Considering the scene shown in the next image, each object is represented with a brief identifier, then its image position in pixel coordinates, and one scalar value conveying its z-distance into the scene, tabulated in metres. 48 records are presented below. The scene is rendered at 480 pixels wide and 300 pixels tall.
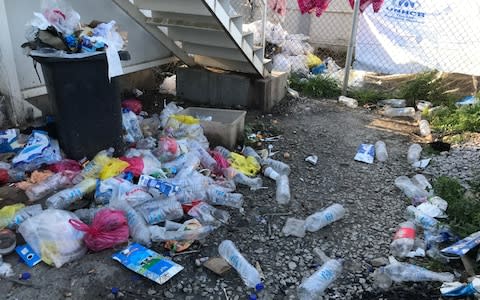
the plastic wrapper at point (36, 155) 3.61
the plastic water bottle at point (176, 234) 2.88
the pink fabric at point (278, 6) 8.16
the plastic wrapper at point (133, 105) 5.08
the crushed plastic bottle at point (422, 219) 3.06
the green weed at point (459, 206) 2.91
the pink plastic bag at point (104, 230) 2.72
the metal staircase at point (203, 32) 4.46
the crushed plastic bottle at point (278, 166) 4.01
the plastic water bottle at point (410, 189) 3.54
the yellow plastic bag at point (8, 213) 2.90
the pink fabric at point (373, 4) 6.43
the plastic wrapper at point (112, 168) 3.39
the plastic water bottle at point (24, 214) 2.91
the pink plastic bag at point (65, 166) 3.56
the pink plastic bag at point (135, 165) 3.48
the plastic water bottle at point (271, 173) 3.86
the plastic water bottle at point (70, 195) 3.10
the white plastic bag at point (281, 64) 7.00
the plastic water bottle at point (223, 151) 4.05
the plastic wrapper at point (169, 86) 6.17
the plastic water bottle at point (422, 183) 3.62
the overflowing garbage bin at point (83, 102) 3.34
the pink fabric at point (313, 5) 6.98
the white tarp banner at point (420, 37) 6.02
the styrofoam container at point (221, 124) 4.30
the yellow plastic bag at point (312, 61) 7.53
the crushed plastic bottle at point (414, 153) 4.32
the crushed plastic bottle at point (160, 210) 3.07
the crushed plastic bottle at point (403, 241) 2.87
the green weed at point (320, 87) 6.41
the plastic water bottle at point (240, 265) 2.55
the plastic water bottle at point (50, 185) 3.29
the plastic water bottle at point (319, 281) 2.49
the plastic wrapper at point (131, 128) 4.24
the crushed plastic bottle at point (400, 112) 5.59
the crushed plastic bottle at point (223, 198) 3.38
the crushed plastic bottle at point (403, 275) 2.55
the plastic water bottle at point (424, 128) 5.00
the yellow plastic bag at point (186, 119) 4.32
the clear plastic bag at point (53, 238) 2.65
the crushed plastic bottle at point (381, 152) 4.40
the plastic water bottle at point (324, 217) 3.14
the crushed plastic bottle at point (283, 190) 3.51
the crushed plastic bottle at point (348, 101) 6.03
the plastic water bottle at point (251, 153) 4.17
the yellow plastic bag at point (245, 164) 3.89
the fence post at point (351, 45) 5.79
